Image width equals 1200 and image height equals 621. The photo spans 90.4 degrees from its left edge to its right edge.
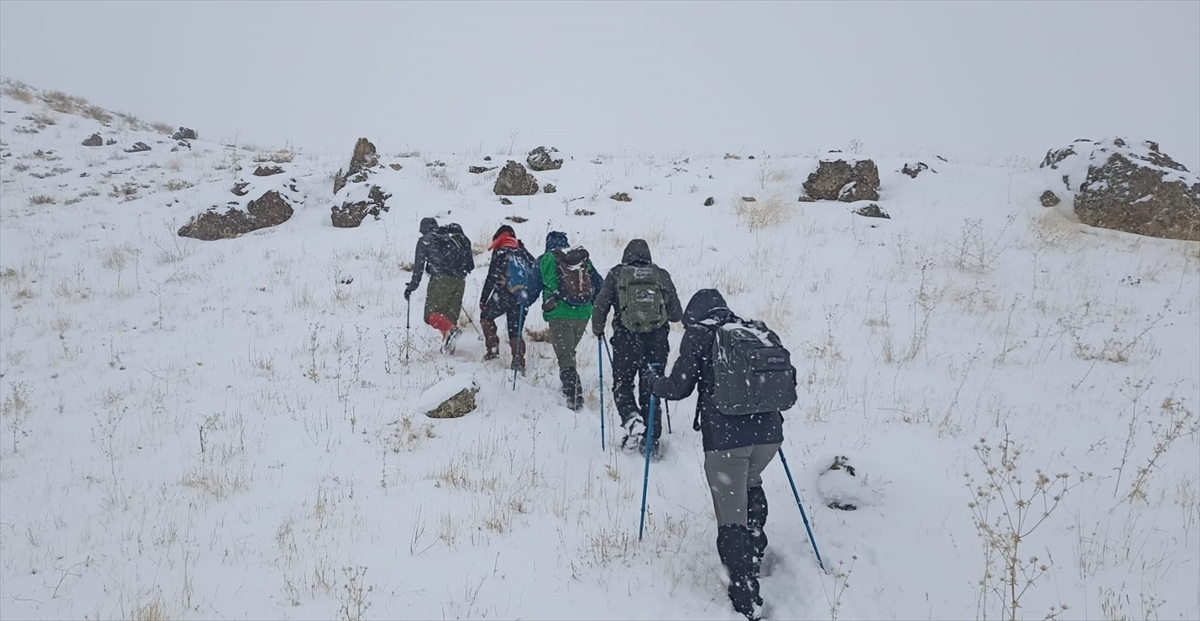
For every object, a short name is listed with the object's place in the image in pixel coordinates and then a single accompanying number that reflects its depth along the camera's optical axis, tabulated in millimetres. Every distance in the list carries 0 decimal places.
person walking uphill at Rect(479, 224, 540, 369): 7711
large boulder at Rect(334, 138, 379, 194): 16094
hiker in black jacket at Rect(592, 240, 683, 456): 5828
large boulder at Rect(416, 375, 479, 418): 6695
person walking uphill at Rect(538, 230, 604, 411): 6855
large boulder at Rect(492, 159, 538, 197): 15867
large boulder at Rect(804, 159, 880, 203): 14273
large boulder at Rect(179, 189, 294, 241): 14422
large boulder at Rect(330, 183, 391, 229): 14781
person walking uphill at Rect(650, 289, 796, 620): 3871
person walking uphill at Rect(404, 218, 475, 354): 8406
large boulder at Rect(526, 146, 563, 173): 17250
